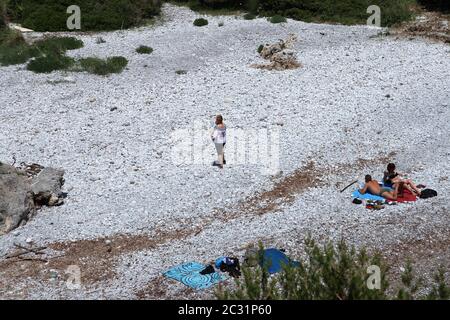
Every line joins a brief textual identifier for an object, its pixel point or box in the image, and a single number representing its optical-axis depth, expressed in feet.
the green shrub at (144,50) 104.01
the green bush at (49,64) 97.36
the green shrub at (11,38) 108.17
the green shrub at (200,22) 118.83
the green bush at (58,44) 103.45
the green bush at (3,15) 118.11
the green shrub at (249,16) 122.83
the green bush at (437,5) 125.30
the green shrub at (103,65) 96.53
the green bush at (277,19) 118.93
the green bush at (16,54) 101.09
